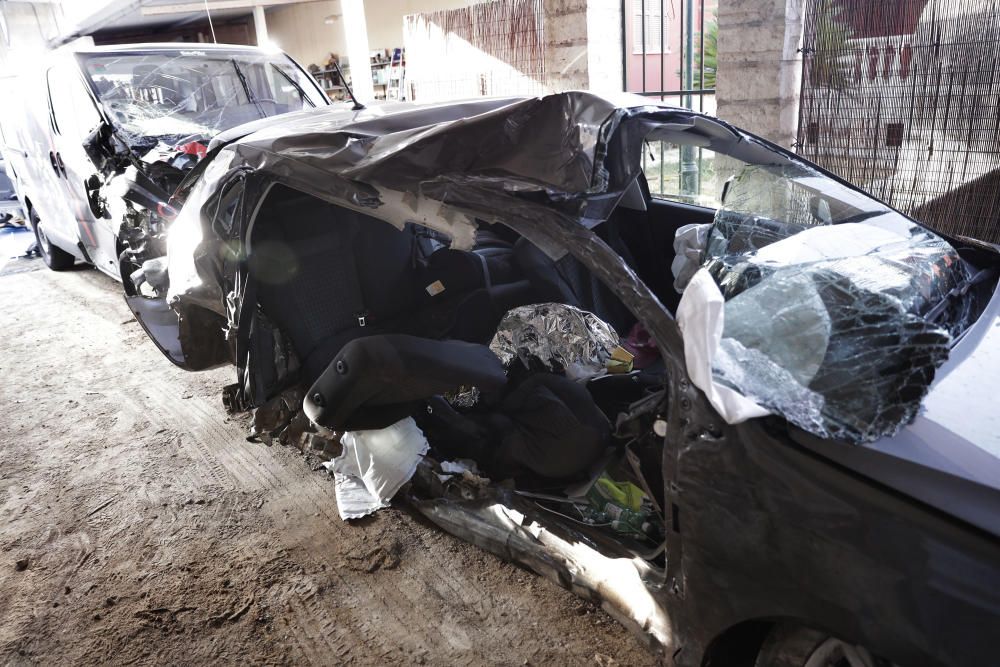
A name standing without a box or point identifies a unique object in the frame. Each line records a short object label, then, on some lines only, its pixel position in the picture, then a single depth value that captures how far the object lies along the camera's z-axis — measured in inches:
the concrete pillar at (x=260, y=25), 562.3
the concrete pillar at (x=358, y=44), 433.7
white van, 166.7
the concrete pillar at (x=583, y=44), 245.6
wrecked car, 53.6
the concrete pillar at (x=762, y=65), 195.9
